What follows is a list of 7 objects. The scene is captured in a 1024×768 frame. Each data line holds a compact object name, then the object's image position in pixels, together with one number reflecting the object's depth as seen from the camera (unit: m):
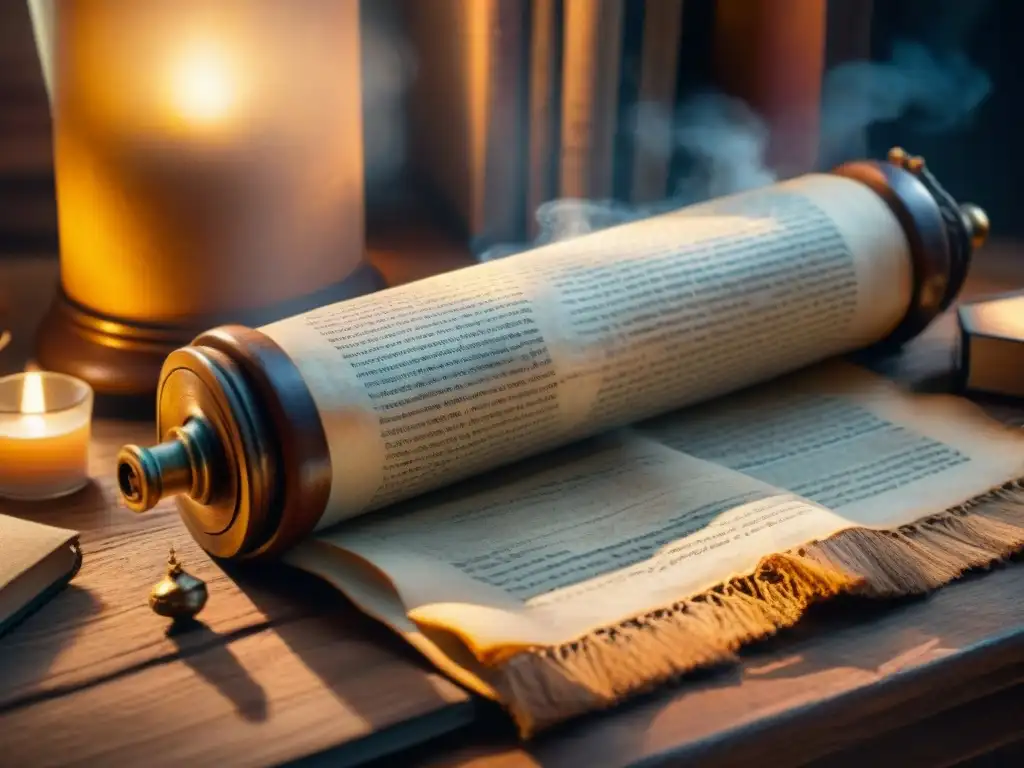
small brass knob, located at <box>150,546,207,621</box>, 0.72
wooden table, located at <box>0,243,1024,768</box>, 0.63
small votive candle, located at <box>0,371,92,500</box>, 0.85
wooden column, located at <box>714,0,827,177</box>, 1.24
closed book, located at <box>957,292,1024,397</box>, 0.99
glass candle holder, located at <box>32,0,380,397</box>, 0.92
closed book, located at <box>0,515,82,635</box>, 0.71
